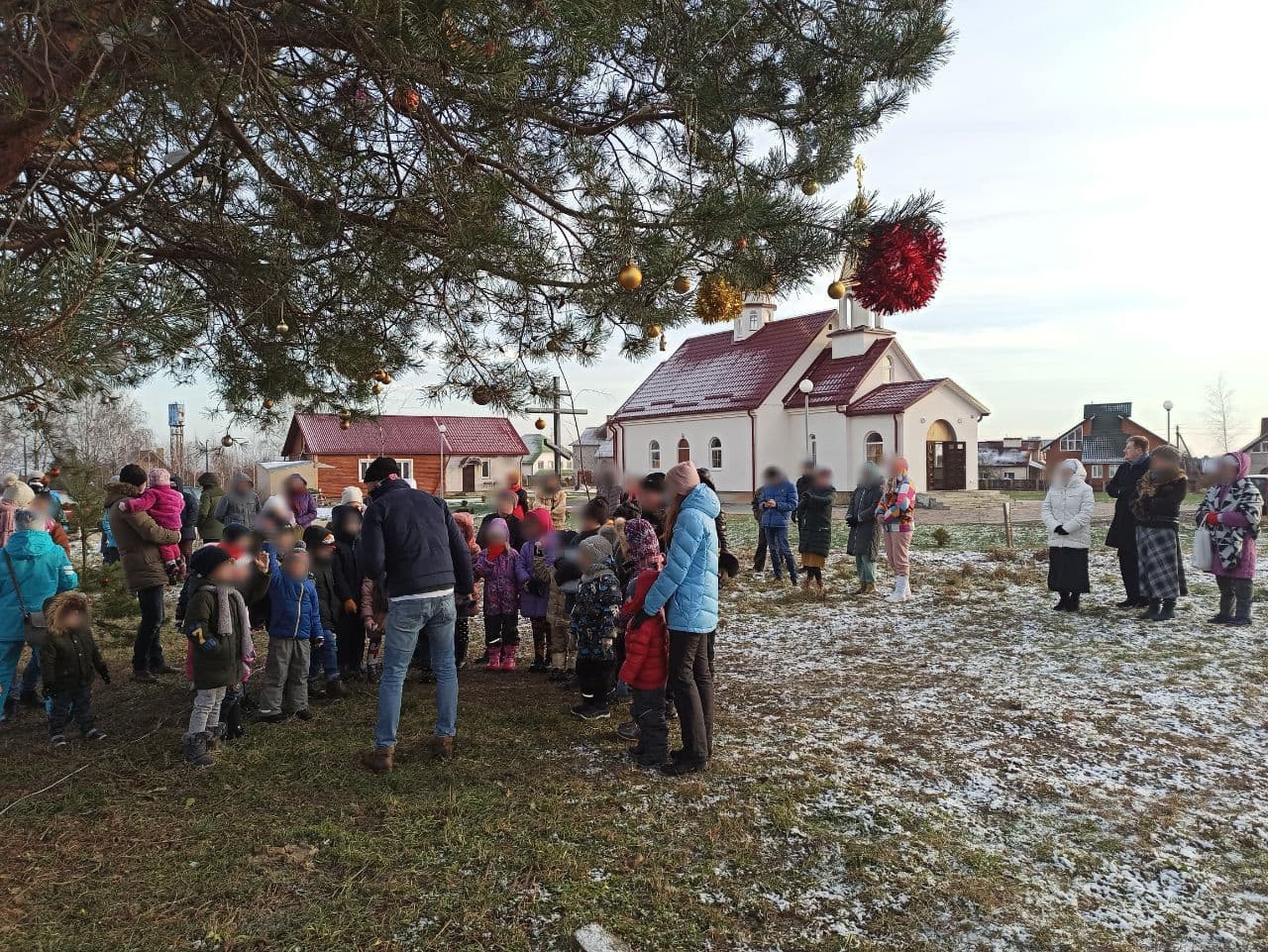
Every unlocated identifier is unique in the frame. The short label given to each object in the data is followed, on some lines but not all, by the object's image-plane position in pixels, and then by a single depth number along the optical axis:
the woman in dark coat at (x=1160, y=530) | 8.22
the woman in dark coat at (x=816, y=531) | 10.71
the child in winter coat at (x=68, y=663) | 5.16
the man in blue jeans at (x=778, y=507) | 11.88
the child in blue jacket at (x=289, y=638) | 5.67
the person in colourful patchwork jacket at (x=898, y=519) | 9.90
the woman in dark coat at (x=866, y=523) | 10.47
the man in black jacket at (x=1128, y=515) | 8.88
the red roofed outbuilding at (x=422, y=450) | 37.31
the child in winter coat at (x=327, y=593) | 6.27
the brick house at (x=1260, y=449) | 67.81
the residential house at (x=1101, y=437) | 62.72
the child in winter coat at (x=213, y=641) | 4.80
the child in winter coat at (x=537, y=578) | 6.83
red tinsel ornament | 3.93
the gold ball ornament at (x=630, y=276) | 3.67
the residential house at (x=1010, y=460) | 71.11
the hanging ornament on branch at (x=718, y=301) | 4.16
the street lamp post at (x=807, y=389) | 30.35
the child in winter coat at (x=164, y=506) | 6.85
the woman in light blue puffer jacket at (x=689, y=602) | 4.58
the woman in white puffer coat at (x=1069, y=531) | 8.59
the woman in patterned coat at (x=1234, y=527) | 7.77
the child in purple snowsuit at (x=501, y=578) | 7.01
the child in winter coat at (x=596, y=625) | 5.73
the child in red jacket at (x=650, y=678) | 4.73
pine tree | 3.05
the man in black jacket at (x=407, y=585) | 4.60
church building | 28.95
